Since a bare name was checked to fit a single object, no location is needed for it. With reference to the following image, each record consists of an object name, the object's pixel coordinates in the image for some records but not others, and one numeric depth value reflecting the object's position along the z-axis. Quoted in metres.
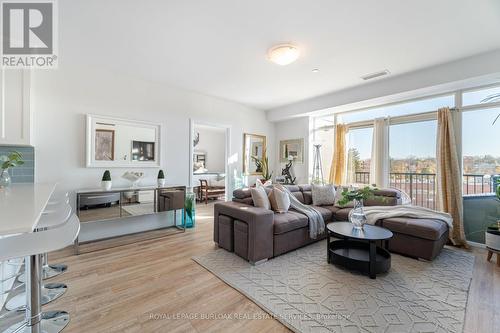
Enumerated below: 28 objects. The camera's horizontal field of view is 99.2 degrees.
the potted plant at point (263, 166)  5.69
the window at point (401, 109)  3.68
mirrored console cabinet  2.99
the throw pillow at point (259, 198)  3.14
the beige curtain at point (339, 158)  4.86
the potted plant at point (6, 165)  2.22
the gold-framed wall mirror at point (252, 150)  5.42
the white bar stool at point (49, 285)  1.55
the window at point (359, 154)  4.56
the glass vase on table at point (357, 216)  2.68
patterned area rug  1.69
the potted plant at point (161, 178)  3.79
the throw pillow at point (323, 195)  4.10
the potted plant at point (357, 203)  2.69
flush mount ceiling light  2.61
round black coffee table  2.31
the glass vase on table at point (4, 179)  2.21
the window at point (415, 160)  3.80
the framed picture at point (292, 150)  5.50
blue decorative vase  4.16
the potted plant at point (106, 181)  3.18
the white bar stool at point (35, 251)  1.06
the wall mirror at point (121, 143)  3.31
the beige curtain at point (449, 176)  3.34
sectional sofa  2.65
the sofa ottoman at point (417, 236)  2.69
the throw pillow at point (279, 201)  3.29
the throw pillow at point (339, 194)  4.04
